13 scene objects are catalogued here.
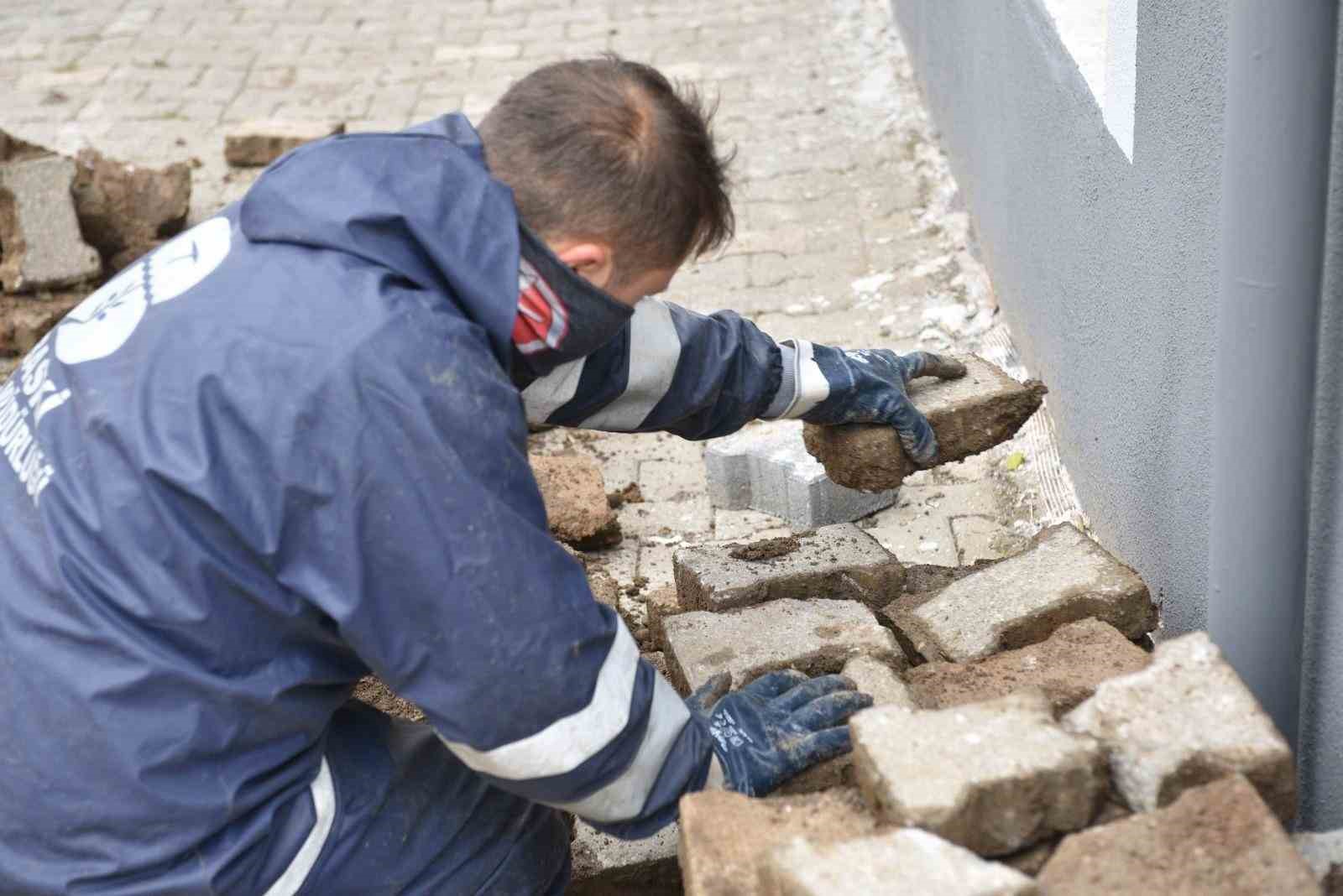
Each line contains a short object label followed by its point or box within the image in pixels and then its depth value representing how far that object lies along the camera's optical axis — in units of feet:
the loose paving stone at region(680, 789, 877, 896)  7.76
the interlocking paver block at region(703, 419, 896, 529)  15.05
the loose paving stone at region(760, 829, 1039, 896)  6.92
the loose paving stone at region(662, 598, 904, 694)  10.73
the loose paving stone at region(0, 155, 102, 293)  20.95
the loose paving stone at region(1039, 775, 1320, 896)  6.93
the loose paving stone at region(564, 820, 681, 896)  9.90
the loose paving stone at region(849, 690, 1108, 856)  7.50
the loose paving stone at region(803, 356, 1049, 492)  12.12
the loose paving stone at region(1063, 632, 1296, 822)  7.72
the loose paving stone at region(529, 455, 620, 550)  14.83
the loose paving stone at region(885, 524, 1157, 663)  10.87
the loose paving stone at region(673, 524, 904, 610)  12.16
